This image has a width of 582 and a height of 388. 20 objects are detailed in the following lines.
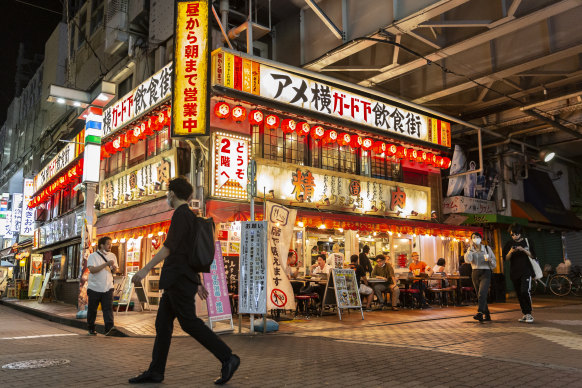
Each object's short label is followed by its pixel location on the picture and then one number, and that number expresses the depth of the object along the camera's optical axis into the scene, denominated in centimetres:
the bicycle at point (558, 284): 2022
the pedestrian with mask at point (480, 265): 1030
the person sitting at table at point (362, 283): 1320
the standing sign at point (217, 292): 891
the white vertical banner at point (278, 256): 911
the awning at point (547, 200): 2259
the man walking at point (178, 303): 446
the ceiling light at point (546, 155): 1959
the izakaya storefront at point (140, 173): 1408
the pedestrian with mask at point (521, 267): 1001
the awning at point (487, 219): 1970
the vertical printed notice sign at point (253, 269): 893
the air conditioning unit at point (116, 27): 1833
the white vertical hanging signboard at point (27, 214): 3044
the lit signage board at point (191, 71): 1185
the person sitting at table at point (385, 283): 1406
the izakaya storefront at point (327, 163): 1321
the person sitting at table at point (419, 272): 1439
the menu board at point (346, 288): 1131
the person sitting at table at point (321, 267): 1368
